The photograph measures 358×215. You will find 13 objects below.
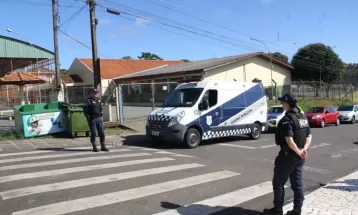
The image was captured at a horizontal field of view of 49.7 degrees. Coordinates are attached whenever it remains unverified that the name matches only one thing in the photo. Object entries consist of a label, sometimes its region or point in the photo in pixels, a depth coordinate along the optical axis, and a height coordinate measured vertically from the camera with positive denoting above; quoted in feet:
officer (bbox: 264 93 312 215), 16.57 -2.34
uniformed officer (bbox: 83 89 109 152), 35.61 -1.21
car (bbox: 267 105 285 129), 64.20 -3.03
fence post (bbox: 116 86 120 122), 59.35 -1.25
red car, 75.72 -4.04
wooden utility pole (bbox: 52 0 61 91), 84.28 +15.16
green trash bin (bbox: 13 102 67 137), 44.75 -1.81
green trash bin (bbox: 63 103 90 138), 45.75 -2.19
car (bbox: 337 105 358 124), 87.66 -4.26
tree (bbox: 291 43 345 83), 185.47 +15.03
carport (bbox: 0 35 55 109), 78.54 +11.54
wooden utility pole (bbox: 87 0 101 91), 55.36 +8.03
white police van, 41.47 -1.64
